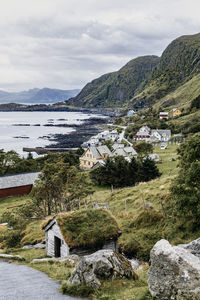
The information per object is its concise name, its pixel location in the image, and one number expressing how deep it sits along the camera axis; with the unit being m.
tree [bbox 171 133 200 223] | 19.81
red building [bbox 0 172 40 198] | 58.75
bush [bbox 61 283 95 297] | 10.77
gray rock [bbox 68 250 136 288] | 11.24
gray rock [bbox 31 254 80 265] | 16.47
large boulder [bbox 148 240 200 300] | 8.77
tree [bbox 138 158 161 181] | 52.12
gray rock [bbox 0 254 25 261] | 19.53
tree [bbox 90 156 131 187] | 53.25
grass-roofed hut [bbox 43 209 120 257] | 18.14
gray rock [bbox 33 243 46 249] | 23.82
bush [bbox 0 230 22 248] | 26.98
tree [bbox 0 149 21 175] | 70.62
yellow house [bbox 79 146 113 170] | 82.81
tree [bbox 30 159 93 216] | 35.00
